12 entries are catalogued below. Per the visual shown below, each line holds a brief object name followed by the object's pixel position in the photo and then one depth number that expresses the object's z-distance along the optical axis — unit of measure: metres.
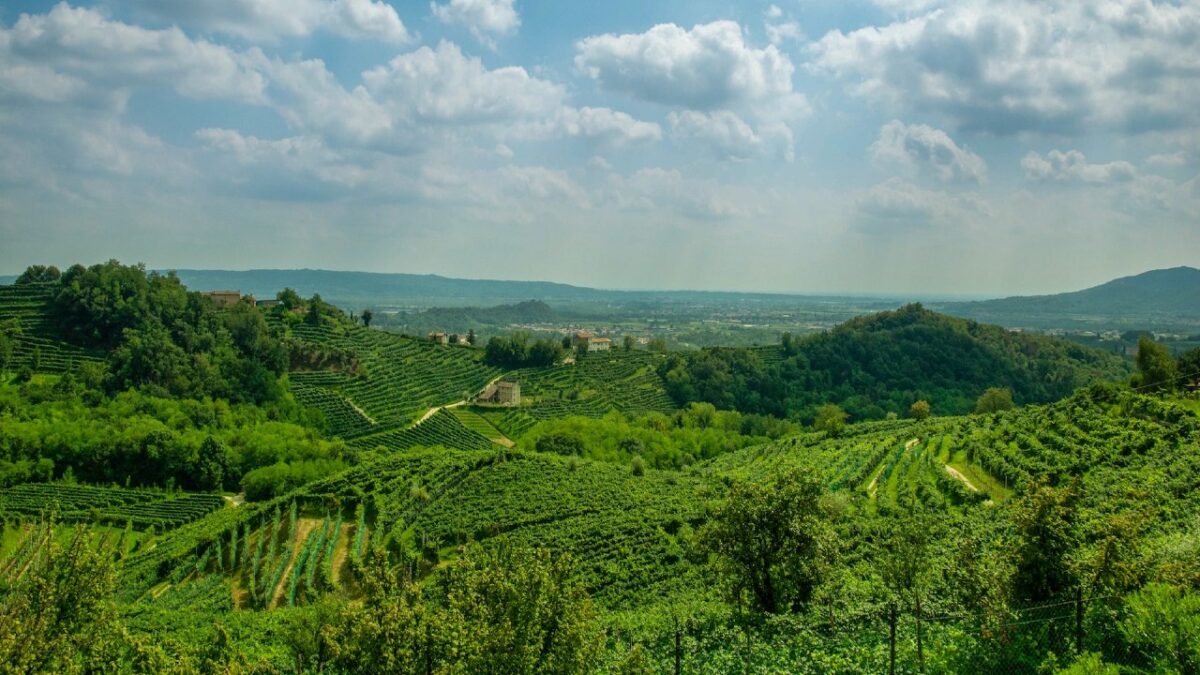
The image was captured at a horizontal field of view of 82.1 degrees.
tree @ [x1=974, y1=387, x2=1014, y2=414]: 83.94
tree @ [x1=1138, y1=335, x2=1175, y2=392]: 52.47
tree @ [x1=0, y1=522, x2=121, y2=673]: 13.68
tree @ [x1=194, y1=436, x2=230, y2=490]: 62.97
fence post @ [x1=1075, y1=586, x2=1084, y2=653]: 12.61
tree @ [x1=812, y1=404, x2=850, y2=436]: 70.88
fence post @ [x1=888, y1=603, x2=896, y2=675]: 13.28
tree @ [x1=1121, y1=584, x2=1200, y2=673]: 10.52
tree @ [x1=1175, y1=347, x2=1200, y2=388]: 51.88
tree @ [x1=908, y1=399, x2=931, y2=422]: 81.94
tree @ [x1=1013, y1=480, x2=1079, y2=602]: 14.93
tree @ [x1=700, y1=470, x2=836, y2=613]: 20.48
